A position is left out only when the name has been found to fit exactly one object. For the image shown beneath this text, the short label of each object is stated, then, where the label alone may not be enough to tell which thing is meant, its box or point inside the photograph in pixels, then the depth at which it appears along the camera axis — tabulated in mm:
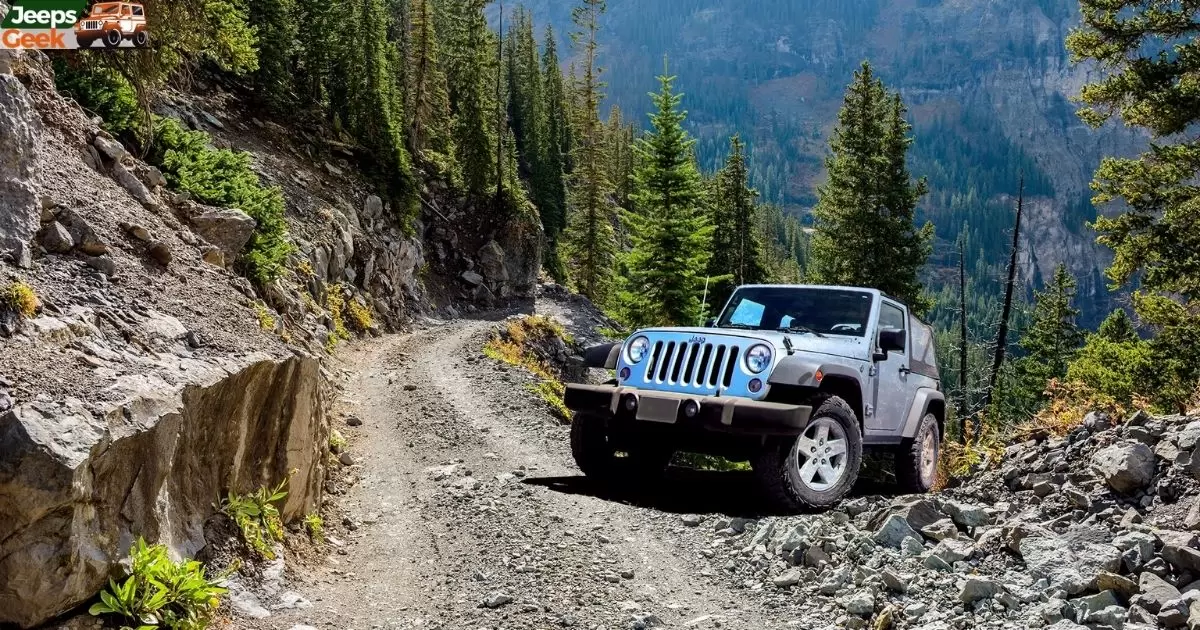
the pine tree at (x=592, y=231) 49781
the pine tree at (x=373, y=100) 37812
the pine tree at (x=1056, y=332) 41656
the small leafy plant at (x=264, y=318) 9203
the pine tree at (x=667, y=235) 24781
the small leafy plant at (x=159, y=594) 4938
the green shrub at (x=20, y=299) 5738
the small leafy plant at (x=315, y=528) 7922
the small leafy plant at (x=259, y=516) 6645
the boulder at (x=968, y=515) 6441
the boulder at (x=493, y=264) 44875
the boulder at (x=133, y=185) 9305
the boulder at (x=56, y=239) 6918
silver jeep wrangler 7094
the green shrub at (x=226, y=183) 11484
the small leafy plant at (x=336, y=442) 11195
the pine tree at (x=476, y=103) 47812
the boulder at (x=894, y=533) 6281
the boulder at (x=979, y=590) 5301
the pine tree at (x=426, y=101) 45438
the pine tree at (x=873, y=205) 27297
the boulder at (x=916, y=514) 6496
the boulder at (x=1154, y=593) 4637
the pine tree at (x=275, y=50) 34594
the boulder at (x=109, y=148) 9297
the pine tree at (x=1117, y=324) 36847
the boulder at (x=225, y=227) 10930
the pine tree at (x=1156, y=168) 13977
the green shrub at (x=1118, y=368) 15023
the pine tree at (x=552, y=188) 66750
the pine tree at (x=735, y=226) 36812
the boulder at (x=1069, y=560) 5098
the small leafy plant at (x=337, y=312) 23131
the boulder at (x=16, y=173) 6477
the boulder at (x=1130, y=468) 6305
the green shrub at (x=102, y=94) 10484
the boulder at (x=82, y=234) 7227
